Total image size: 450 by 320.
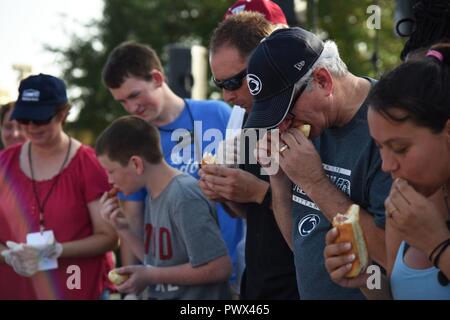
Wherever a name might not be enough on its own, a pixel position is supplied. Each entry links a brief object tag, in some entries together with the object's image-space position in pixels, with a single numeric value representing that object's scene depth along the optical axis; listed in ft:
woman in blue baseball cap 13.37
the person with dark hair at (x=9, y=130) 17.41
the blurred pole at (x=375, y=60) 25.77
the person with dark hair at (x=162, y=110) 13.07
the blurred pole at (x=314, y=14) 21.05
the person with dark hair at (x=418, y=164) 6.26
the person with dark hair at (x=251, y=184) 9.59
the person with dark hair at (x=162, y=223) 11.58
